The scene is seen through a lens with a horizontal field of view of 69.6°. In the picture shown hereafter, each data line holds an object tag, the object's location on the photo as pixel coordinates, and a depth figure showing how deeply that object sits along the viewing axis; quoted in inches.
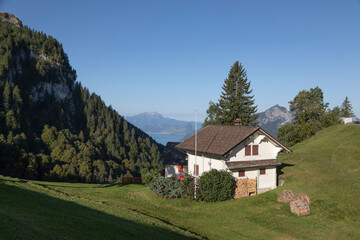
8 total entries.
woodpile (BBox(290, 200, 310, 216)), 878.6
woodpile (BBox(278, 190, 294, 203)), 994.1
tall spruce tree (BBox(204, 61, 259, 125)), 2576.3
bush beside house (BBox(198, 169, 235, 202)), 1074.1
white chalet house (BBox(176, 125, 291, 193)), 1161.4
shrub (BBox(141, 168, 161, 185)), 1432.1
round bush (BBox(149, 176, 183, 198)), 1151.6
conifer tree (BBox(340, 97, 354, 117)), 3597.4
